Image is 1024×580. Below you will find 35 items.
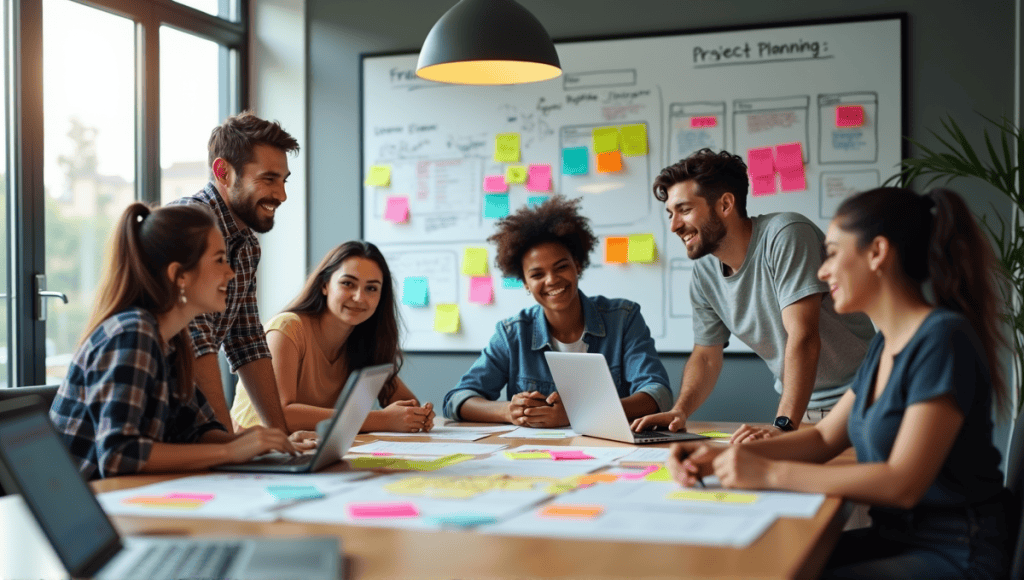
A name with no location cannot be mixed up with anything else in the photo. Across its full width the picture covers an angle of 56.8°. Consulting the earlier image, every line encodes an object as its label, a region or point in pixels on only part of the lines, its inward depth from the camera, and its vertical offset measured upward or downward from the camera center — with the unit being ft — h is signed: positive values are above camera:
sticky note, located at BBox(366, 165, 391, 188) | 14.08 +1.21
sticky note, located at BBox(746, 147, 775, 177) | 12.53 +1.26
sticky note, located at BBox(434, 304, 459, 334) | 13.76 -0.90
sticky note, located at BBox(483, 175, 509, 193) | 13.58 +1.06
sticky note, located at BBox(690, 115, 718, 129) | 12.76 +1.84
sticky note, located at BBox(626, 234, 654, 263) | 12.91 +0.12
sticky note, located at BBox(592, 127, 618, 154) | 13.12 +1.64
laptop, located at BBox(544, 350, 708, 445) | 6.99 -1.09
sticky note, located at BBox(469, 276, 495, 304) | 13.61 -0.47
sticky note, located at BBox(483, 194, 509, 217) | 13.57 +0.75
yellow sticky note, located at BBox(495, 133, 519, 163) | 13.52 +1.55
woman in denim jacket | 9.16 -0.81
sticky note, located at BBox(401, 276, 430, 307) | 13.88 -0.51
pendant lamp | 8.14 +1.91
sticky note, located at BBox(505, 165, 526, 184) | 13.47 +1.19
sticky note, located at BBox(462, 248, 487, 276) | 13.61 -0.06
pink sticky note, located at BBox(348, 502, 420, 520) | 4.45 -1.21
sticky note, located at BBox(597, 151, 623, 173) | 13.07 +1.33
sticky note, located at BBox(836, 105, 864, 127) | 12.25 +1.85
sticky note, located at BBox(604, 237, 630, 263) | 13.03 +0.11
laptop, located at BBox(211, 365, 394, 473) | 5.57 -1.11
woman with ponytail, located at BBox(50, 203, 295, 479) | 5.41 -0.63
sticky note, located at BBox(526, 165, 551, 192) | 13.41 +1.13
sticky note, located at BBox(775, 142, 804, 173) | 12.44 +1.34
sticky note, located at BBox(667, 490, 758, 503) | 4.75 -1.22
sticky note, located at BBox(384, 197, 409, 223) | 14.01 +0.70
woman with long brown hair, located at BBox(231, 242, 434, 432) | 8.95 -0.74
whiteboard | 12.34 +1.74
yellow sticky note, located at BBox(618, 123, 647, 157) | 13.00 +1.63
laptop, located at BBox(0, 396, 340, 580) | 3.47 -1.12
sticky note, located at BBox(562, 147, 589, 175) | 13.25 +1.36
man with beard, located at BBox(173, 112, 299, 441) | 8.75 +0.46
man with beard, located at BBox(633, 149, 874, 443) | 8.28 -0.20
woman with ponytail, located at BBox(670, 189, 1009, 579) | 4.68 -0.76
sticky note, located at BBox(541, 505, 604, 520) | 4.39 -1.20
